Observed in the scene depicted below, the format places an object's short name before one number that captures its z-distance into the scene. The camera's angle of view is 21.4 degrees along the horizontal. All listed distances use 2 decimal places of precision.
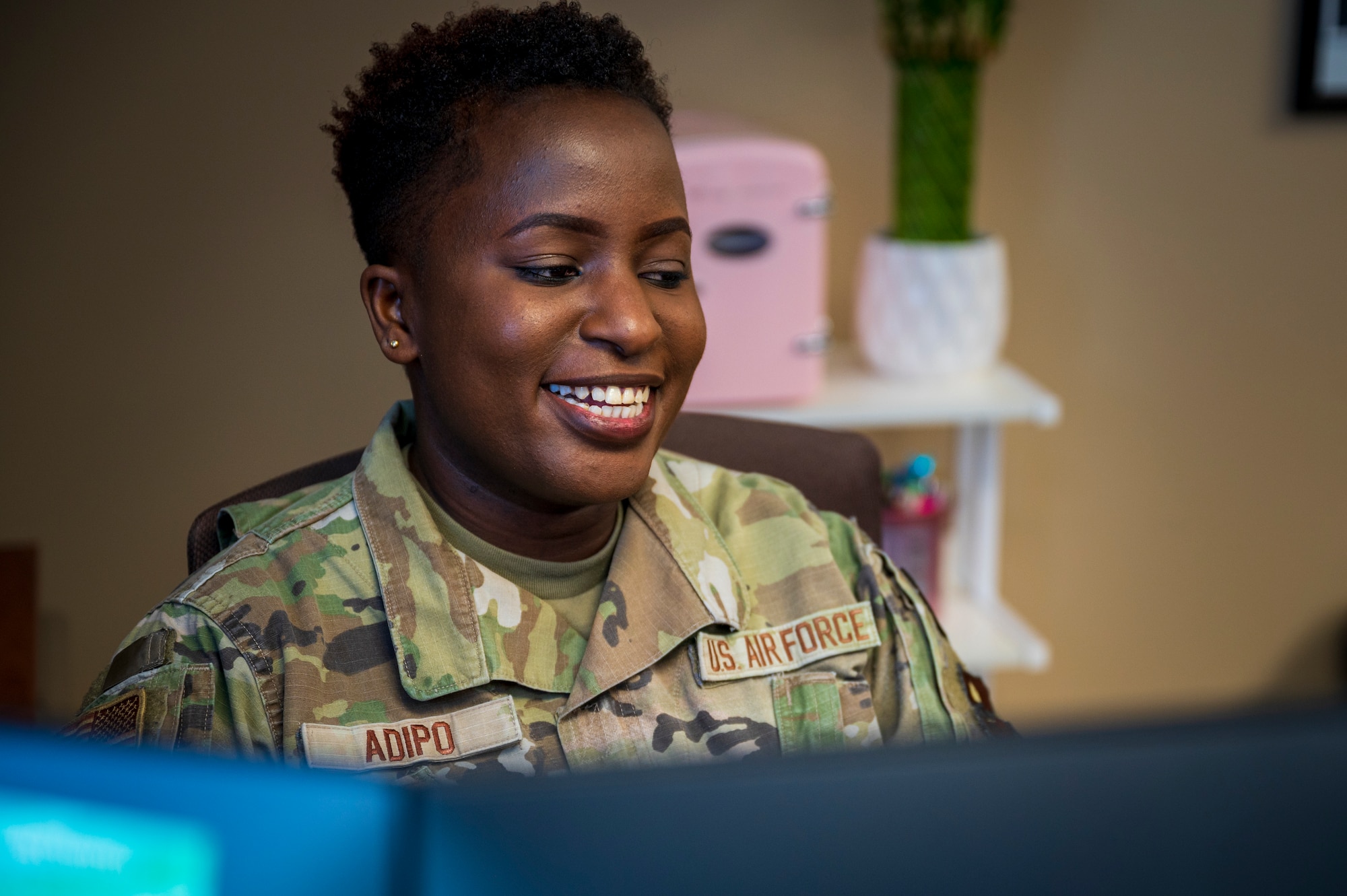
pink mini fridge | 2.49
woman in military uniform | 1.80
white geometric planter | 2.59
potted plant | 2.56
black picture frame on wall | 2.83
